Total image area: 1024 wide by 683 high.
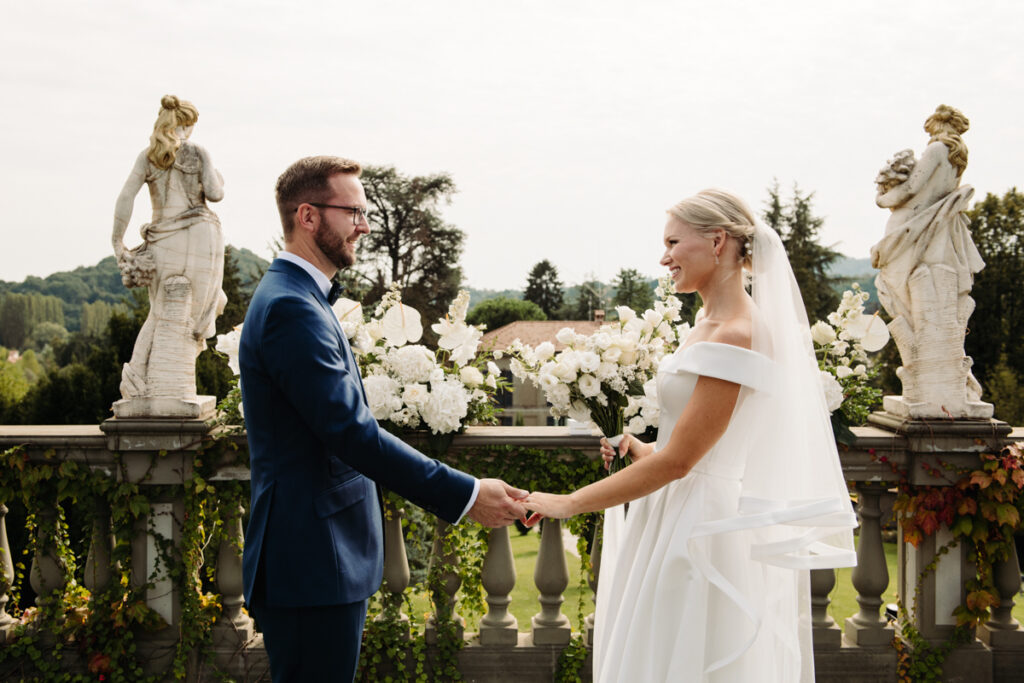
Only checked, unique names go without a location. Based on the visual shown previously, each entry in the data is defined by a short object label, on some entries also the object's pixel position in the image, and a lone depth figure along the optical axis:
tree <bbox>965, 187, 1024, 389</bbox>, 26.05
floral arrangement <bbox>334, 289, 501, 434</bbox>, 3.79
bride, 2.61
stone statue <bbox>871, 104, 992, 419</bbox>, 3.87
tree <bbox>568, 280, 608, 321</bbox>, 41.76
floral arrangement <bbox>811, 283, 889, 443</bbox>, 3.92
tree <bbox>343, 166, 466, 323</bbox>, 39.44
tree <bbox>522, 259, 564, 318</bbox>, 50.12
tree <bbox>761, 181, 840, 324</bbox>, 39.34
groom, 2.29
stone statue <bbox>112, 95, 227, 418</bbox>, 3.86
